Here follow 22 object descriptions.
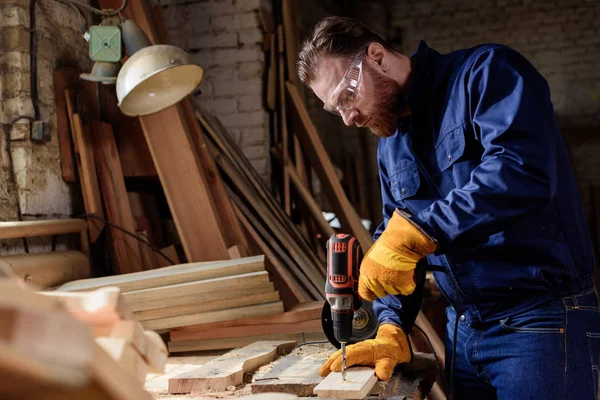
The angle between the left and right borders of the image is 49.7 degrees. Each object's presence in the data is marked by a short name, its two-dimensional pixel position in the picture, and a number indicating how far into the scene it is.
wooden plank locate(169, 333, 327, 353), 3.16
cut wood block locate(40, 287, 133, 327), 1.03
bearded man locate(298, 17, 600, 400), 1.80
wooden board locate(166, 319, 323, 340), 3.15
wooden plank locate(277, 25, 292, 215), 5.17
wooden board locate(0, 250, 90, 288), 3.04
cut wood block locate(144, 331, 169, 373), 1.15
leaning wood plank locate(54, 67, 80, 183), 3.63
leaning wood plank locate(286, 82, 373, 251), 5.07
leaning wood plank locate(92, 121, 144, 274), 3.66
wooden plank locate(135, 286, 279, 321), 3.06
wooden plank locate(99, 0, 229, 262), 3.60
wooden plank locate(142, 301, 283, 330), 3.06
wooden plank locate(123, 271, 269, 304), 3.04
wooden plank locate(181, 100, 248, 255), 3.76
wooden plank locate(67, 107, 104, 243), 3.60
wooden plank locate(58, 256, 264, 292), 3.08
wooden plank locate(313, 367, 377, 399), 1.76
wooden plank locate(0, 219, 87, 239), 3.00
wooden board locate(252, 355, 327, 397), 1.93
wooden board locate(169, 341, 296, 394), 2.01
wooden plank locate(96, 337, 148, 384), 1.01
